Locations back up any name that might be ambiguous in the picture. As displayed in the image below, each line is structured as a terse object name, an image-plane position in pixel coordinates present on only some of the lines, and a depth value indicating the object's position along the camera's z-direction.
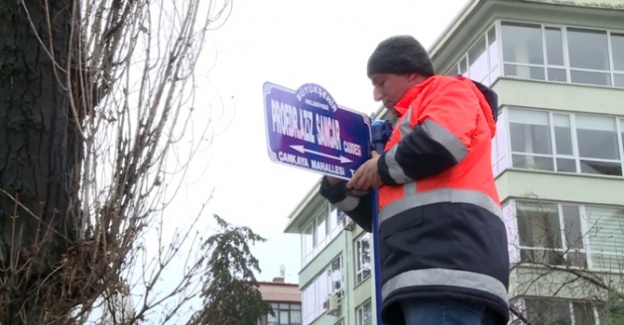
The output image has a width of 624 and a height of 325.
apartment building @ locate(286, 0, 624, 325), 26.16
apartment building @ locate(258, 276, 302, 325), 66.75
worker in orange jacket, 4.13
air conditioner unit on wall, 40.28
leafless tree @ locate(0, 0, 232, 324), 7.20
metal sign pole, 4.94
